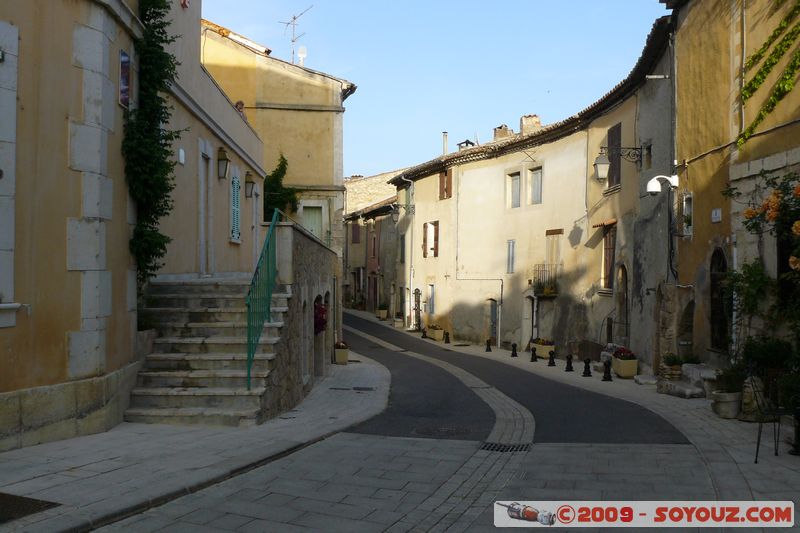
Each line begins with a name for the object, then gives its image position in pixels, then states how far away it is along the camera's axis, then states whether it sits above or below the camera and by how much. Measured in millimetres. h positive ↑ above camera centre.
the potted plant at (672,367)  14102 -1627
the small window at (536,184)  27078 +3471
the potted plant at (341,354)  22391 -2253
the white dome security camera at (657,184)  14055 +1843
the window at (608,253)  20953 +774
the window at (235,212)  16359 +1445
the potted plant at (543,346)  24812 -2199
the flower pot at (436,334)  33600 -2482
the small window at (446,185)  33134 +4240
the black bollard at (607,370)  17297 -2080
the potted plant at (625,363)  17344 -1928
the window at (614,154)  20281 +3454
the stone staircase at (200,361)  8789 -1036
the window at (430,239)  35000 +1900
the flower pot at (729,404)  10508 -1729
